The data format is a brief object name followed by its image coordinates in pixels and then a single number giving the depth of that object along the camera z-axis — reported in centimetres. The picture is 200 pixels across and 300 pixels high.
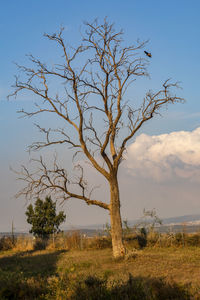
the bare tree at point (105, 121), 1677
